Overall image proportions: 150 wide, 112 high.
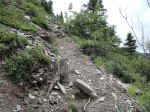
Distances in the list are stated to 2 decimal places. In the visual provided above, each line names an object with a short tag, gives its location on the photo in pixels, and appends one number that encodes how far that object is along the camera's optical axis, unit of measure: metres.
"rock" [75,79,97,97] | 3.49
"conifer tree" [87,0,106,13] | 14.19
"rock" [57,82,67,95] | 3.32
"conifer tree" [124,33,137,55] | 18.40
